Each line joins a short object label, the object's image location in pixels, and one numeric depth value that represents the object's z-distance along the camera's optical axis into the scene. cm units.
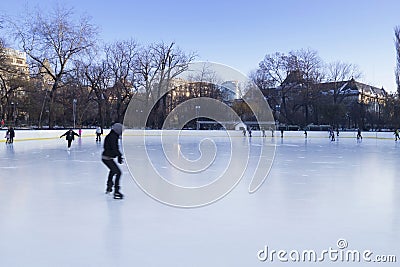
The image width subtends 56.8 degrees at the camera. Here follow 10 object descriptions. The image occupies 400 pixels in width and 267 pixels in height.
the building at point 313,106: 4269
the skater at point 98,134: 2232
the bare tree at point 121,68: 4203
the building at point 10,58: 2946
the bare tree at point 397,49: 3392
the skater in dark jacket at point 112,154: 564
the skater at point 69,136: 1465
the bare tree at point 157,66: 3816
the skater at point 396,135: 2657
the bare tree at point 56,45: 2983
